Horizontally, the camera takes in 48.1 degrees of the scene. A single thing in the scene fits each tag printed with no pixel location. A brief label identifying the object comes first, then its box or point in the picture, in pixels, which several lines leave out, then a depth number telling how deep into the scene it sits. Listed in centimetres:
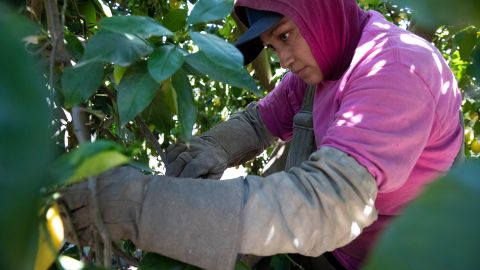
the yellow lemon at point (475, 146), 229
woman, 77
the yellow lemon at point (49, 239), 53
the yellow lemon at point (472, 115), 231
